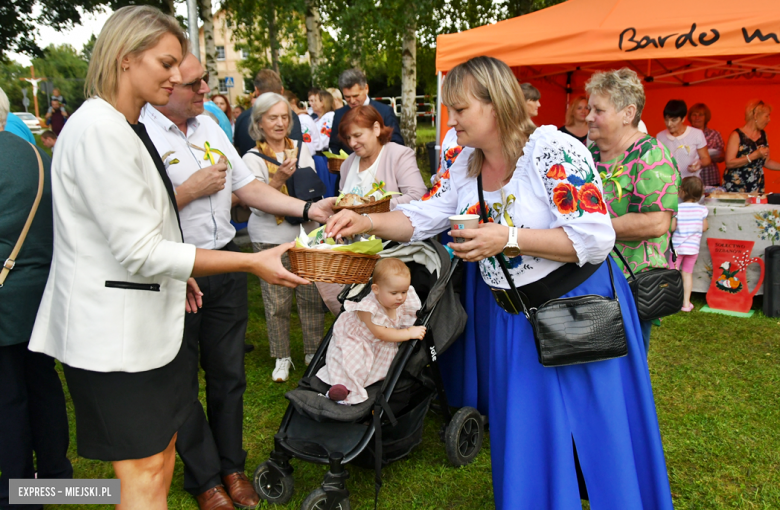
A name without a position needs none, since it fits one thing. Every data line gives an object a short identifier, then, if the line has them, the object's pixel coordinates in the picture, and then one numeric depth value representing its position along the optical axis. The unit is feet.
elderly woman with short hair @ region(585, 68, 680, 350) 8.96
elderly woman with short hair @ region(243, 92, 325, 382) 14.17
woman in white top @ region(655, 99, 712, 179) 23.10
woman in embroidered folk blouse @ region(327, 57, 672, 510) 6.82
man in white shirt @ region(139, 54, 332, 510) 8.74
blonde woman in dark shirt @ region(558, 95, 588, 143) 21.63
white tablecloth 18.67
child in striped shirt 19.10
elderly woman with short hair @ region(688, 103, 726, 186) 24.27
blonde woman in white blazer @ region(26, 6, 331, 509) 5.60
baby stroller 9.27
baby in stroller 9.91
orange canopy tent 17.54
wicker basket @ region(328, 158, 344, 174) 16.62
